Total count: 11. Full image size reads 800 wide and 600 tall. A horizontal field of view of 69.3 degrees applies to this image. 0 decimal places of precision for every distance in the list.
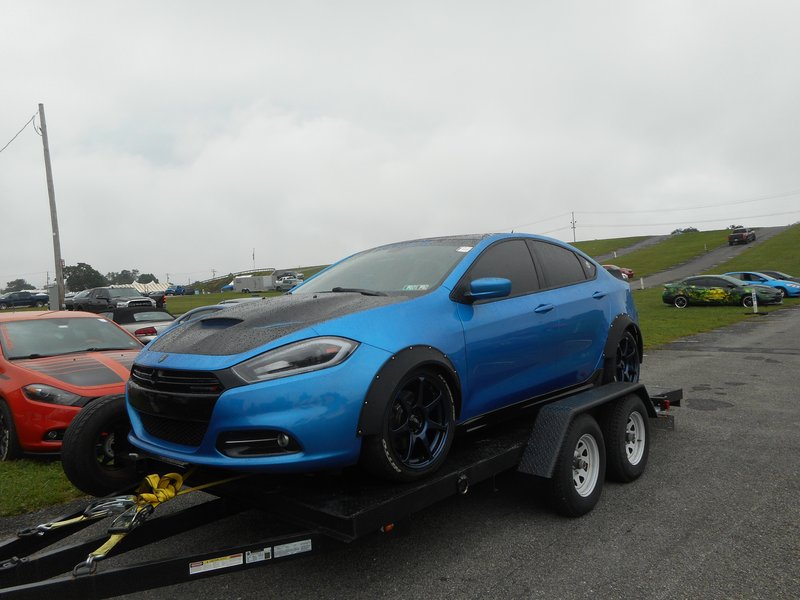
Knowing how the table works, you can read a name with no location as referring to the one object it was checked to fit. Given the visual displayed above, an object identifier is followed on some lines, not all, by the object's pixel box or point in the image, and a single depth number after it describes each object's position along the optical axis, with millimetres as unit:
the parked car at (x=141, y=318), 11930
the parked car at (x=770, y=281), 27719
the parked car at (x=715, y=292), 23750
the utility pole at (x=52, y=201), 21438
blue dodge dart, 2766
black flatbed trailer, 2369
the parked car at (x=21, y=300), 52656
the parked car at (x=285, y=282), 60316
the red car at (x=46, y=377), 5094
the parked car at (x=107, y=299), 27859
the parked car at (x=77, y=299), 29766
